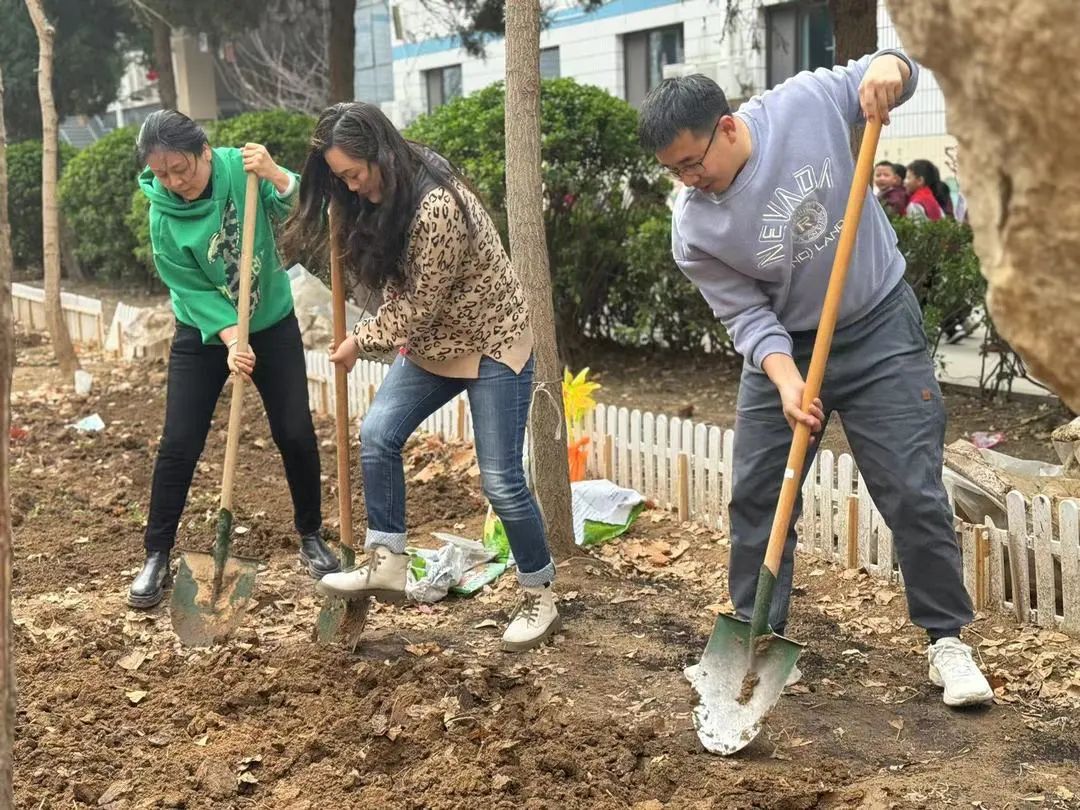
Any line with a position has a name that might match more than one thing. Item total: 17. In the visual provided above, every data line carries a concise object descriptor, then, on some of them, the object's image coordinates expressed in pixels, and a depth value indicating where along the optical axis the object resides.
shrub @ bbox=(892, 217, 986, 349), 7.08
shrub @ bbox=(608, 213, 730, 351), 8.12
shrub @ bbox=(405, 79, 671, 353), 8.30
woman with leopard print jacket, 3.50
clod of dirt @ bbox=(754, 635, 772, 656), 3.18
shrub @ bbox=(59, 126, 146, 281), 15.14
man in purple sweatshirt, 3.16
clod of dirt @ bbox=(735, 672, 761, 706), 3.19
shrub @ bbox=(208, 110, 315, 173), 13.27
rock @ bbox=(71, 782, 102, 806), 2.99
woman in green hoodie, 4.27
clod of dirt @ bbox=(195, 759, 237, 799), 3.02
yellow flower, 5.84
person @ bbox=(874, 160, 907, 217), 10.63
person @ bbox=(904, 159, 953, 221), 10.22
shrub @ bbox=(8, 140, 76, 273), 17.70
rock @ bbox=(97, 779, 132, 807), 2.99
